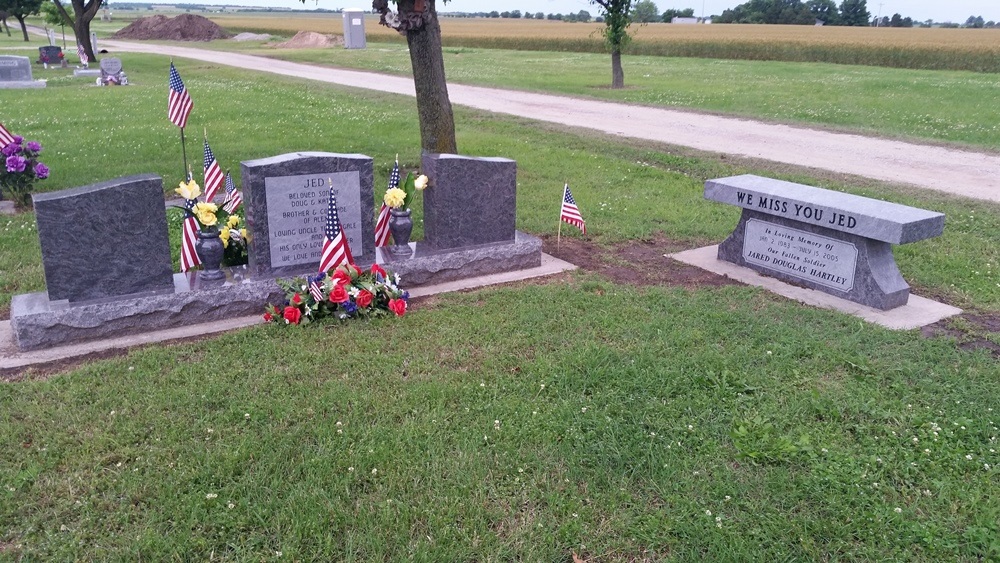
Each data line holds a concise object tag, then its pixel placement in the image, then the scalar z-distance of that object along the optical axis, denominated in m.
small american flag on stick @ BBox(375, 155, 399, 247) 6.88
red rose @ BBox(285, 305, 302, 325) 5.62
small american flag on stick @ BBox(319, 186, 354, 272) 5.82
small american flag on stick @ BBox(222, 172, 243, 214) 6.99
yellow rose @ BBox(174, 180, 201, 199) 5.95
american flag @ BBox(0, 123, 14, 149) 9.00
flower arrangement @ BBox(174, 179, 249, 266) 5.81
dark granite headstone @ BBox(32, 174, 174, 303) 5.26
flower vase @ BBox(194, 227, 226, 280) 5.90
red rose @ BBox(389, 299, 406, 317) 5.87
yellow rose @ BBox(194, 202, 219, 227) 5.79
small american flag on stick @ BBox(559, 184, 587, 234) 7.17
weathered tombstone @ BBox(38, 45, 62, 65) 32.66
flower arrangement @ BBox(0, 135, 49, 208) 9.03
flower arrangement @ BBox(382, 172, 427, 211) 6.59
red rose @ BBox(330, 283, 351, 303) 5.68
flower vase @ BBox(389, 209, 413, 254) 6.70
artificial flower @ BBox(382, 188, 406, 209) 6.59
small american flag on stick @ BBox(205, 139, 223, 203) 7.19
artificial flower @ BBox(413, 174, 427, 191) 6.59
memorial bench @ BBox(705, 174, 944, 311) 6.12
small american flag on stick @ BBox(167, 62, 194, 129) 7.95
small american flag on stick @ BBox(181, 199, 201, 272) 6.05
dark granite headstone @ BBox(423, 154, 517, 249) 6.77
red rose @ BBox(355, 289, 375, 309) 5.83
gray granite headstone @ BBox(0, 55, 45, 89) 23.72
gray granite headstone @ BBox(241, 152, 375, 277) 5.97
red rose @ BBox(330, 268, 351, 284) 5.80
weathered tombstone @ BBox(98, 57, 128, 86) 24.03
